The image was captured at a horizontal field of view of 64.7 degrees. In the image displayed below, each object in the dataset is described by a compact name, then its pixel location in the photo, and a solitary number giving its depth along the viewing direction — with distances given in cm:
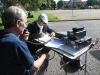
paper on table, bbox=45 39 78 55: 112
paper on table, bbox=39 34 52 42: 132
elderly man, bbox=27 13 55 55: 148
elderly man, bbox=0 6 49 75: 70
